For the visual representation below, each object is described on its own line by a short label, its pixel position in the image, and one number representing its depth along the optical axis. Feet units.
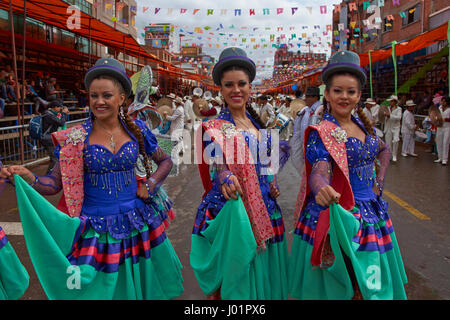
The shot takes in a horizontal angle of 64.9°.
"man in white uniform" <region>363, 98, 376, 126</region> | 42.46
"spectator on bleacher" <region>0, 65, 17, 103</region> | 33.51
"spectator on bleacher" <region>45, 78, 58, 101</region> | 39.30
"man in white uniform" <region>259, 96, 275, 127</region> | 37.43
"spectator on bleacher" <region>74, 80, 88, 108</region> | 55.11
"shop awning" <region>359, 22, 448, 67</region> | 33.73
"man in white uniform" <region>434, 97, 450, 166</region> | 32.65
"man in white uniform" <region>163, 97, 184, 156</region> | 30.63
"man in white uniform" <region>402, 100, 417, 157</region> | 36.86
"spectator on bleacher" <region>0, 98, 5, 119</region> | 29.54
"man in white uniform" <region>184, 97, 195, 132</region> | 40.68
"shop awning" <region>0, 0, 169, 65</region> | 26.56
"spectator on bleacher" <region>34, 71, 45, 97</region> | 41.98
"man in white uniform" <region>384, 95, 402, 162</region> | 35.17
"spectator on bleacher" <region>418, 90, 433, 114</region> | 48.83
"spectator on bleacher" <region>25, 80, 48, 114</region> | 35.42
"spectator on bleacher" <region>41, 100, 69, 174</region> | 25.79
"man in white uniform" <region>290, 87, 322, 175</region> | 20.45
